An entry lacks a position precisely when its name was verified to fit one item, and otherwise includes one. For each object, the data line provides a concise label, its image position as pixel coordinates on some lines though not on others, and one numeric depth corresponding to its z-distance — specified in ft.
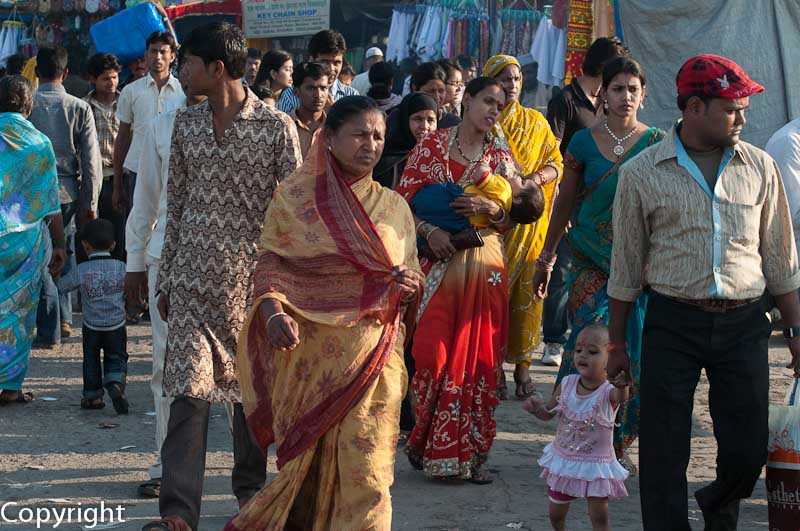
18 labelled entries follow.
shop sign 85.25
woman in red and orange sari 32.22
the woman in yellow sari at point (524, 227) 36.07
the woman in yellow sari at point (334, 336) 23.91
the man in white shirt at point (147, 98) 49.27
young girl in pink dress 26.47
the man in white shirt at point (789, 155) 37.95
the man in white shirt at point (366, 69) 65.81
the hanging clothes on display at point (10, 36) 90.80
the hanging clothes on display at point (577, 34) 61.59
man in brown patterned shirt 26.28
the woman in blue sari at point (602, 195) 32.18
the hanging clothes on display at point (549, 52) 74.84
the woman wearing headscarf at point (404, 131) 39.26
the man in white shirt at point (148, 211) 28.58
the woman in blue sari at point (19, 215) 41.02
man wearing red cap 24.13
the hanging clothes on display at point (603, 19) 59.09
